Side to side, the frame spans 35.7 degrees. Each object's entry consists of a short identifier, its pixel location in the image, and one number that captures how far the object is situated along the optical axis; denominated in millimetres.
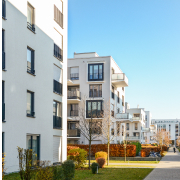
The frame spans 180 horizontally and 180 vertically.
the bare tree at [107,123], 25798
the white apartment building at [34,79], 15884
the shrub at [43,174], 9133
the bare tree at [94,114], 36950
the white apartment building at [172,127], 174862
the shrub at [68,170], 13306
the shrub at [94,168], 16859
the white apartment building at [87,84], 40062
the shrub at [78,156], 19828
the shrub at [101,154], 24181
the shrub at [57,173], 10391
